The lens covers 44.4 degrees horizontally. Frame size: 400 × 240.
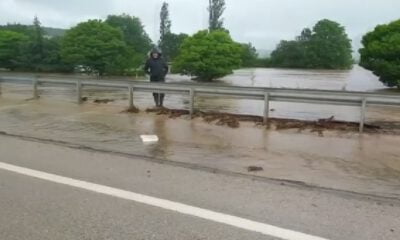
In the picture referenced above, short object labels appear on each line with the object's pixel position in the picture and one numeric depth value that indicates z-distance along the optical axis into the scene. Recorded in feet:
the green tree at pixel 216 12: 249.14
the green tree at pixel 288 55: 278.67
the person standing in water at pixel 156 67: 46.42
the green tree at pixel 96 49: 146.10
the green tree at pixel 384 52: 96.53
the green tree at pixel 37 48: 153.69
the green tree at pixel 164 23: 292.51
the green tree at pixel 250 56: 278.26
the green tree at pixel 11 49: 159.53
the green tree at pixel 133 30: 234.48
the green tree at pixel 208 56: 131.75
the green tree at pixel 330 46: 277.23
